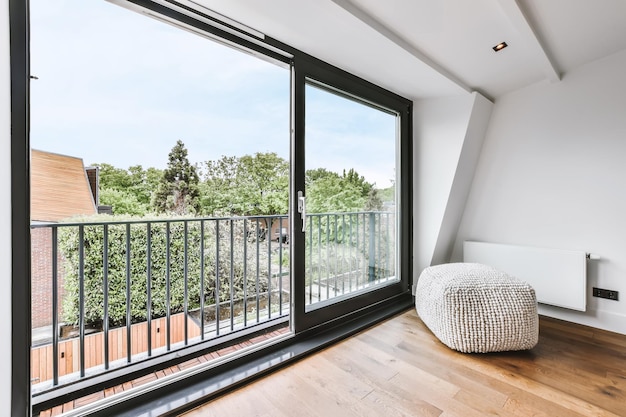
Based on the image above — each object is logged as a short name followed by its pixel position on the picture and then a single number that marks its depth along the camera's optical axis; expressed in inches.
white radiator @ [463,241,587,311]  95.4
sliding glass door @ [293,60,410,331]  85.3
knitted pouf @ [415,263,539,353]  76.5
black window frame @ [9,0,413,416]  44.9
